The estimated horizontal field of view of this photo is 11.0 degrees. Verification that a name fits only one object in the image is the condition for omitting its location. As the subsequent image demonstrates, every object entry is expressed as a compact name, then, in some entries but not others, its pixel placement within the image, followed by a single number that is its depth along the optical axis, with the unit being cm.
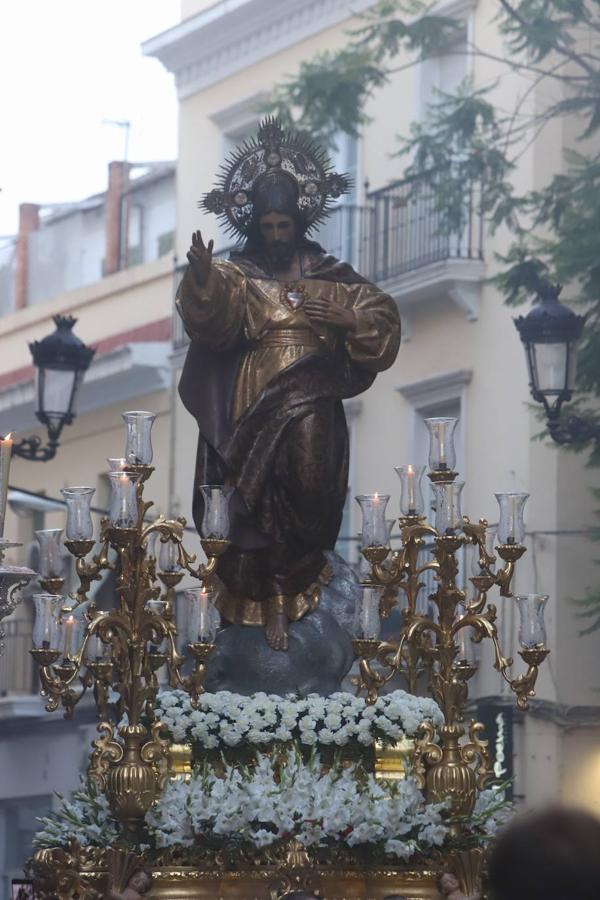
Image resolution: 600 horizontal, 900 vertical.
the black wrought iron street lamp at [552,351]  1673
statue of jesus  1173
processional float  1038
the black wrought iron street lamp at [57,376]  1888
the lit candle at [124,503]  1045
